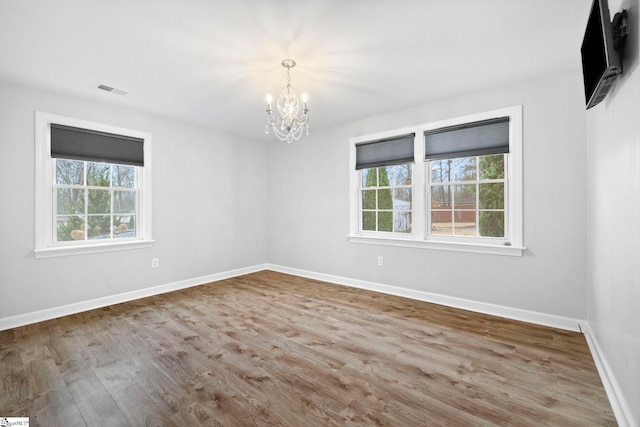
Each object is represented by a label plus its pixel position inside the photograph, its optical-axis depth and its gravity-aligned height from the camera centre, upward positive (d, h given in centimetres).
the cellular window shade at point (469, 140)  337 +89
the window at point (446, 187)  334 +35
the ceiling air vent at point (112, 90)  326 +138
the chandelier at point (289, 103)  273 +107
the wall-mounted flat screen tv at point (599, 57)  150 +89
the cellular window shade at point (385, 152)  412 +90
